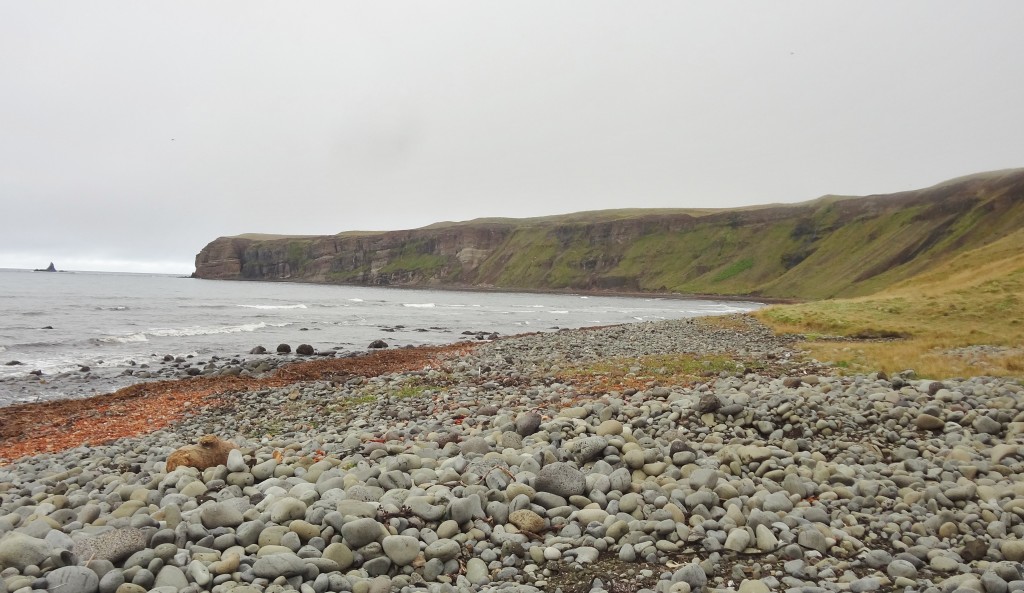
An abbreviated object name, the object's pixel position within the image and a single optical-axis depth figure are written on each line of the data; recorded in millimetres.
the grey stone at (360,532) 5434
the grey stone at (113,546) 4996
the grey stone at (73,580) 4527
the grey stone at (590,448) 7812
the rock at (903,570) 4965
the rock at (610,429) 8625
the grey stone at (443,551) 5422
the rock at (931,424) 8641
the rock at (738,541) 5570
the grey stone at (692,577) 4965
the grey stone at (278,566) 4926
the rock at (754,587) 4742
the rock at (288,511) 5785
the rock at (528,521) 5973
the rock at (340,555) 5199
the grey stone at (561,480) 6691
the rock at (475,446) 8297
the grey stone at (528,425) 9172
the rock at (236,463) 7555
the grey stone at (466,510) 6055
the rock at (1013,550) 5109
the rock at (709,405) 9414
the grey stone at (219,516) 5738
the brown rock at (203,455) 7777
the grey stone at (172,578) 4730
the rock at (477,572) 5156
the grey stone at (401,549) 5312
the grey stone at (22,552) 4789
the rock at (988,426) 8352
